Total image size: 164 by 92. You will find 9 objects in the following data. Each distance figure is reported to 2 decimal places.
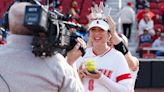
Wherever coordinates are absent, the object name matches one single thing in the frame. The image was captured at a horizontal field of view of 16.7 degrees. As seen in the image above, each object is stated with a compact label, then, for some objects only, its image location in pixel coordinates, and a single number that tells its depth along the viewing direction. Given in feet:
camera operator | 8.82
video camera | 8.20
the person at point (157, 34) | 51.28
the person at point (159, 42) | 47.44
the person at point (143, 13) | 53.52
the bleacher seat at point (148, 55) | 44.38
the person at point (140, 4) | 57.10
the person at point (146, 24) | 51.72
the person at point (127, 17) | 53.84
